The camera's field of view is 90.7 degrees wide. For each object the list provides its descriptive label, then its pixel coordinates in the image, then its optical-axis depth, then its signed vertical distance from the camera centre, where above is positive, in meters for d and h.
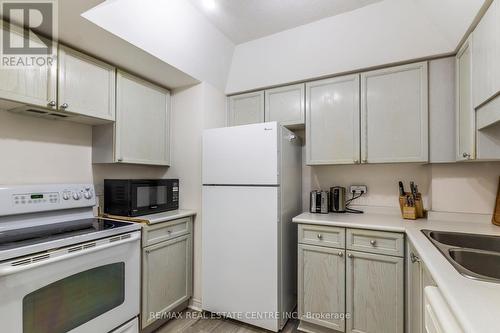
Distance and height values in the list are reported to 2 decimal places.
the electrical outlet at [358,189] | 2.29 -0.19
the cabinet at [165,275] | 1.86 -0.89
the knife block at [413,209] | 1.95 -0.33
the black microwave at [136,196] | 1.97 -0.24
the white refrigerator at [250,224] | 1.93 -0.47
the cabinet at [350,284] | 1.65 -0.83
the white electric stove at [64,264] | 1.18 -0.53
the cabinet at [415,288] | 1.22 -0.69
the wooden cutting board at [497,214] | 1.71 -0.32
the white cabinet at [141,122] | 2.03 +0.41
